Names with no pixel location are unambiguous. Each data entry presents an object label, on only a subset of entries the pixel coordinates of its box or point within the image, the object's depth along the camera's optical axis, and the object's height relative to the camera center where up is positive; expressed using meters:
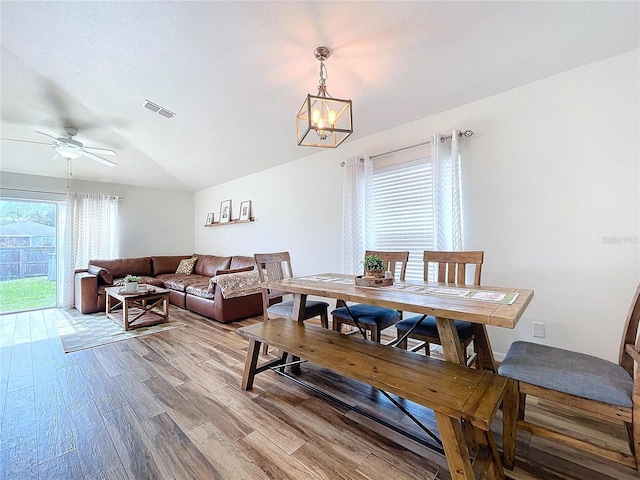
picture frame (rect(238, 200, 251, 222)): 5.07 +0.65
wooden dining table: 1.28 -0.31
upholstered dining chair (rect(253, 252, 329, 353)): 2.54 -0.49
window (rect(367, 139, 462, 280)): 2.69 +0.45
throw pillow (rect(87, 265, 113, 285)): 4.56 -0.49
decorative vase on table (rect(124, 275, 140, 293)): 3.73 -0.54
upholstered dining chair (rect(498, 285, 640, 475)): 1.11 -0.62
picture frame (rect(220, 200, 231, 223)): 5.53 +0.71
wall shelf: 5.00 +0.47
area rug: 3.07 -1.09
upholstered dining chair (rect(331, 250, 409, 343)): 2.15 -0.58
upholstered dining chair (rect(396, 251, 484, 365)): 1.89 -0.29
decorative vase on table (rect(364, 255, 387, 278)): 2.07 -0.17
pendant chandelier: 1.70 +0.84
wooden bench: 1.12 -0.67
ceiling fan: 3.52 +1.32
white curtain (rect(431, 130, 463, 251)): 2.67 +0.54
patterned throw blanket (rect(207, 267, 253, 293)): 3.80 -0.41
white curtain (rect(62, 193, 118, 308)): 4.79 +0.27
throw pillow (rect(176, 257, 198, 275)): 5.74 -0.42
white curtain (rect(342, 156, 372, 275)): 3.31 +0.40
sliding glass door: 4.43 -0.13
